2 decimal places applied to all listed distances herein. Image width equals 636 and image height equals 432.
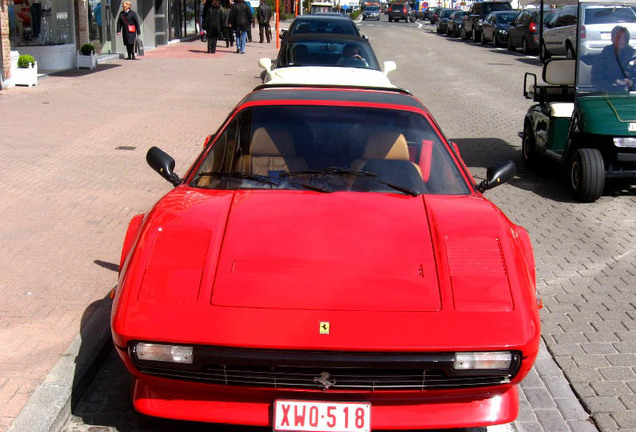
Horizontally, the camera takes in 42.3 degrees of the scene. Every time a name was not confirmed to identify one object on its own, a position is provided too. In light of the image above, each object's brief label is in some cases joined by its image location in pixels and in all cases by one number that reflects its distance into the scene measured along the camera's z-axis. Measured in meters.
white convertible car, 13.43
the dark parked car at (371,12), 78.99
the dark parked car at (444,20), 49.97
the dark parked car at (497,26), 36.62
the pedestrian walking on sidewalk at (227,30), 32.62
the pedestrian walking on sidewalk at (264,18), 35.14
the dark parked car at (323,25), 17.25
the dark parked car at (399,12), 73.81
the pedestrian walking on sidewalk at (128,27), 25.34
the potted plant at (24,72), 18.09
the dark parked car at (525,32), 31.62
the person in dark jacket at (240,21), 30.01
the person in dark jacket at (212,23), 29.47
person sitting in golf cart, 9.41
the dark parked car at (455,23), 46.12
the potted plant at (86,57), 22.48
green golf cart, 8.67
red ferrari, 3.46
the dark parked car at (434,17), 66.34
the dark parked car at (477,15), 41.44
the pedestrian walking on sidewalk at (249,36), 34.19
